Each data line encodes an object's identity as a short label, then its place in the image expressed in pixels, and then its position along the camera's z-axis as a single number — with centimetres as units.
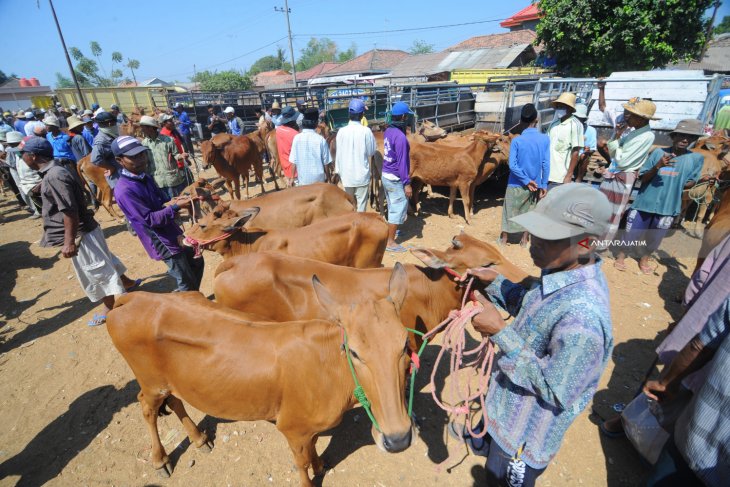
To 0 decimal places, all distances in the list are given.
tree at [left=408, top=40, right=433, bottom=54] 9295
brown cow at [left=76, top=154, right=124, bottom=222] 820
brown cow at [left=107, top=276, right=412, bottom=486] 248
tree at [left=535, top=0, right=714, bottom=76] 1417
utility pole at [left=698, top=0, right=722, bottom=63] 1454
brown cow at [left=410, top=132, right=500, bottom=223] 780
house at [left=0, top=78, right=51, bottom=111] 3534
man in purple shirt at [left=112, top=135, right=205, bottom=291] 370
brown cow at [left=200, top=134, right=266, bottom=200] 925
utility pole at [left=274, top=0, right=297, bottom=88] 3728
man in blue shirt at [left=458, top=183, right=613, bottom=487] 152
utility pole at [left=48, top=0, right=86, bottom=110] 2333
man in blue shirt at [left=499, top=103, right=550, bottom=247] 579
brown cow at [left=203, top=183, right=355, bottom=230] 563
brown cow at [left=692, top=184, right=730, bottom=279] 332
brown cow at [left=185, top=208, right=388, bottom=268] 425
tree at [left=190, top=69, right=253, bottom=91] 5444
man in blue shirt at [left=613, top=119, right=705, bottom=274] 506
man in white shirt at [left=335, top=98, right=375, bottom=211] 595
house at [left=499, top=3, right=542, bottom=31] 3569
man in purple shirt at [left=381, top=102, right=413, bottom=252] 634
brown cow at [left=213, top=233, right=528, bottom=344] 295
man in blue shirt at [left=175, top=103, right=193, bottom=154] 1438
